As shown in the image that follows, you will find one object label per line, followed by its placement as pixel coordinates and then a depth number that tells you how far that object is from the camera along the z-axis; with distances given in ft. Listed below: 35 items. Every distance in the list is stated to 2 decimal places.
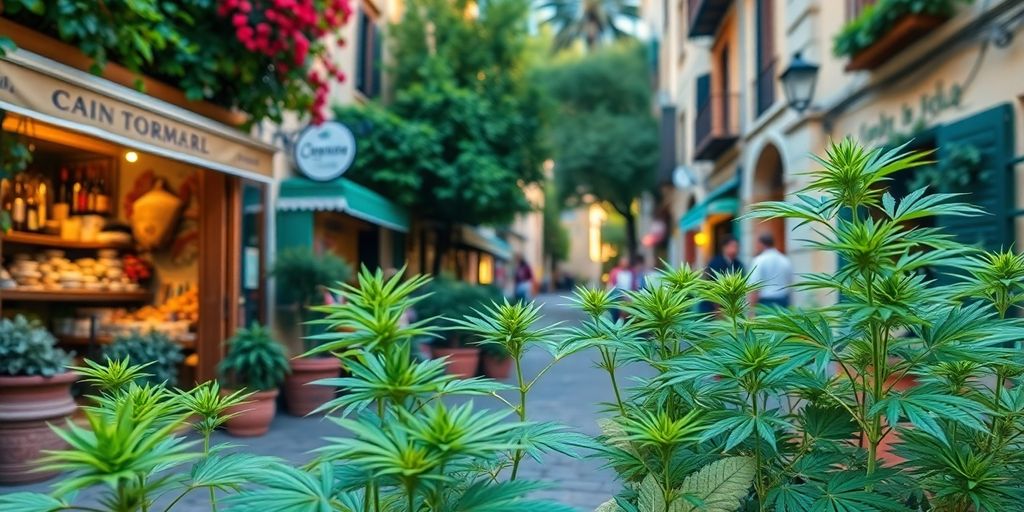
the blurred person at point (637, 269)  40.15
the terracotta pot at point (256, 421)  19.36
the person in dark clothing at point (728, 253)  25.85
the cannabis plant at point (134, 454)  3.58
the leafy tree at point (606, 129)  80.79
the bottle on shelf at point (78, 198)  22.91
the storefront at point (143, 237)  20.31
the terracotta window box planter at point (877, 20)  20.43
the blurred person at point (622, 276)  38.91
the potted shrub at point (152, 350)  18.72
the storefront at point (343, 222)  28.07
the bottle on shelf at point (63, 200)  22.38
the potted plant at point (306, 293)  22.79
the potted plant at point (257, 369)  19.69
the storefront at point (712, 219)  43.21
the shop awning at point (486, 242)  57.77
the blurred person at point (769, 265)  23.26
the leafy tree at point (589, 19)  130.31
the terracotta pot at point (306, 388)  22.68
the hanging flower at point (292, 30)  19.57
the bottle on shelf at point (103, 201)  23.65
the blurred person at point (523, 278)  58.23
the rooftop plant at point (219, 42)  15.97
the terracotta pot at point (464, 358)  28.41
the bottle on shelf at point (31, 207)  20.79
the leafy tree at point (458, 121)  35.73
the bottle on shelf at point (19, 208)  19.98
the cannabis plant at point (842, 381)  4.84
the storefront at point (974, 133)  18.70
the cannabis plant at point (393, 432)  3.77
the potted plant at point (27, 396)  14.76
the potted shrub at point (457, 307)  28.76
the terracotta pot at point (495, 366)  31.14
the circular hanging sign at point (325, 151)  27.76
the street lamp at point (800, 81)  28.81
